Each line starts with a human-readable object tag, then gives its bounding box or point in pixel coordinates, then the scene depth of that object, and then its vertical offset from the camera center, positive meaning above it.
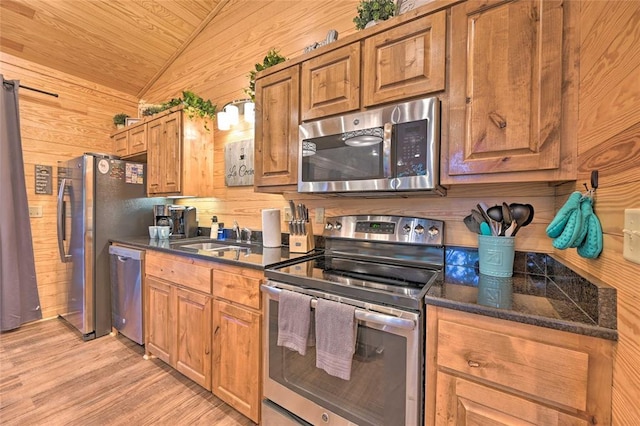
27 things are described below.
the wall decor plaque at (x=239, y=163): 2.38 +0.42
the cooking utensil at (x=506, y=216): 1.18 -0.03
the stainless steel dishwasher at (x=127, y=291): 2.20 -0.75
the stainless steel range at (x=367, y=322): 0.96 -0.44
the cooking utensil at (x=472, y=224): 1.30 -0.07
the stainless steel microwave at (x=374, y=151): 1.20 +0.30
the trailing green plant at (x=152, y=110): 2.76 +1.04
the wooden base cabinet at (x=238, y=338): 1.43 -0.75
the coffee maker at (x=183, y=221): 2.65 -0.14
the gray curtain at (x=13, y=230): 2.48 -0.23
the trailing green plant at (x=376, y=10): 1.42 +1.09
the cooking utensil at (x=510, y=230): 1.18 -0.09
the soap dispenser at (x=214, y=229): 2.52 -0.20
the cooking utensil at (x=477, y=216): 1.24 -0.03
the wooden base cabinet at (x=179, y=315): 1.69 -0.76
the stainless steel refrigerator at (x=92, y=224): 2.43 -0.17
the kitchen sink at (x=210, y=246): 2.16 -0.34
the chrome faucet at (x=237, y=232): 2.43 -0.23
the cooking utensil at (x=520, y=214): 1.20 -0.02
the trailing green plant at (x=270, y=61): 1.87 +1.05
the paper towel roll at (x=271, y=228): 1.94 -0.15
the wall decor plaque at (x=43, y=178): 2.80 +0.30
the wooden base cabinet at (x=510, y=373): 0.71 -0.49
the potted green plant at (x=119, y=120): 3.22 +1.07
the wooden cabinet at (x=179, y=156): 2.44 +0.50
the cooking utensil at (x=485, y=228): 1.22 -0.09
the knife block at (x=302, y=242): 1.81 -0.24
